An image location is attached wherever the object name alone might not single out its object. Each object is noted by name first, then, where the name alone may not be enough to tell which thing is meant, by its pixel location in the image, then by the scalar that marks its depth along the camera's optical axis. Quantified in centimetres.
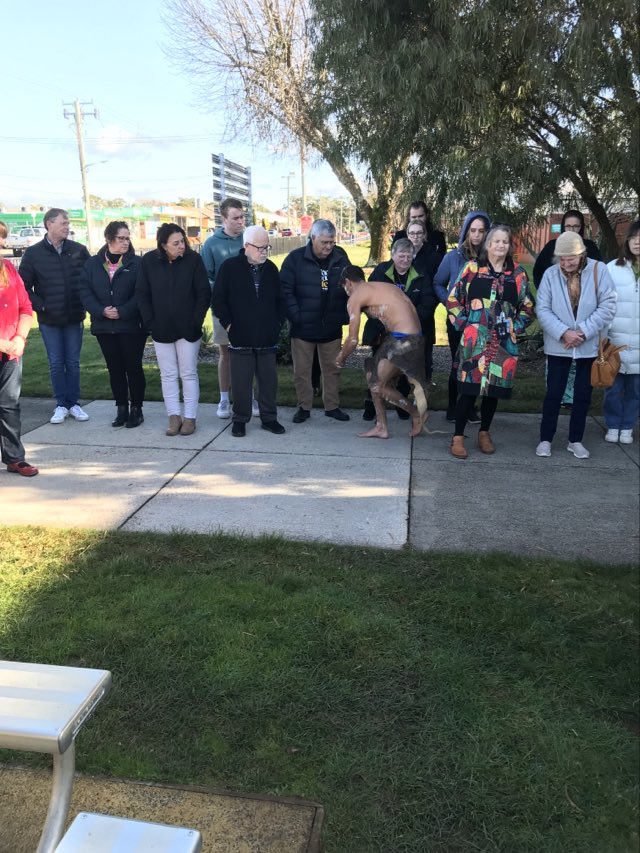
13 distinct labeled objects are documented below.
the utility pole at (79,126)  5622
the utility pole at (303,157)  1927
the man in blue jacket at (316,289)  646
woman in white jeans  620
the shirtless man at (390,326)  607
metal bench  175
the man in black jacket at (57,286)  657
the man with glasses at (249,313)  625
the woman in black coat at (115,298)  641
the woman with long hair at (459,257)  600
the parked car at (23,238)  4618
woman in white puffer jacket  600
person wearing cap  567
